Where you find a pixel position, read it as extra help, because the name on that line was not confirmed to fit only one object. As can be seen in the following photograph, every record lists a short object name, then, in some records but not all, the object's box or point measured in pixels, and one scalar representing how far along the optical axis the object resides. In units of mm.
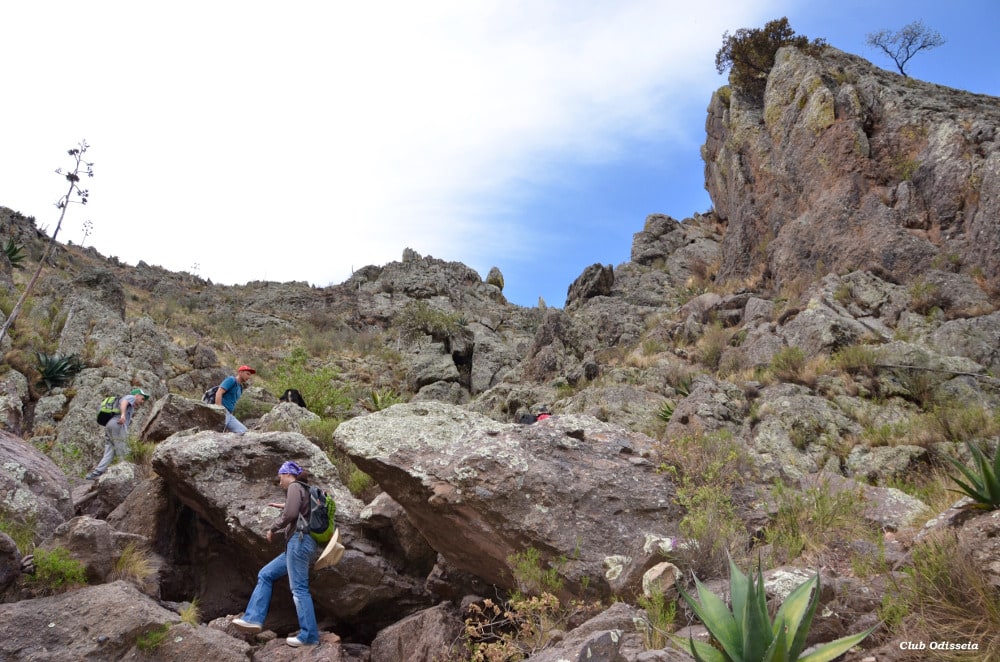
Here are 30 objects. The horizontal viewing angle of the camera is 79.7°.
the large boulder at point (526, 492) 5762
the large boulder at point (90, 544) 5539
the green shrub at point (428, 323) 26328
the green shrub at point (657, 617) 4152
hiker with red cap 9602
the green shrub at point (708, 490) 5234
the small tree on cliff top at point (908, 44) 25531
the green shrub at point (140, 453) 9023
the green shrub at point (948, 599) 3363
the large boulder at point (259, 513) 6727
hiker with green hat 9525
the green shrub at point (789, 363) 12328
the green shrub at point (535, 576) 5461
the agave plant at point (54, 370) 13586
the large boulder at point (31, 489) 5992
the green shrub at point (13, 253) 22631
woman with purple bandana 5883
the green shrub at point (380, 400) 19031
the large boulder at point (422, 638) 5758
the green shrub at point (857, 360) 11539
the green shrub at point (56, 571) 5195
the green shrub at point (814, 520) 5105
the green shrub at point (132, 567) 5863
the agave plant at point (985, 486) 4027
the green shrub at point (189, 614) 5387
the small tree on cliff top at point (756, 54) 23328
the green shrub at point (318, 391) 14609
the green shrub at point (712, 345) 15828
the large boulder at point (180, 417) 9734
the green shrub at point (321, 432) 10023
